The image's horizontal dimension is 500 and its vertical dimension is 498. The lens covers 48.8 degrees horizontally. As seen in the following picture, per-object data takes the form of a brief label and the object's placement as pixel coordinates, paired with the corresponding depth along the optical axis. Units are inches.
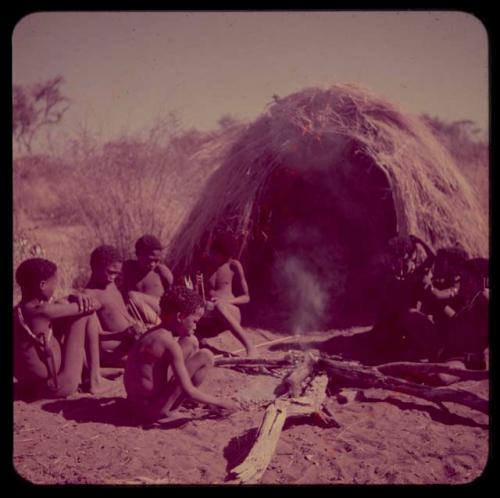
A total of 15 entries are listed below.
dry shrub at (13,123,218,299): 249.6
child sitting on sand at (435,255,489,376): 157.8
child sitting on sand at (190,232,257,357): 183.0
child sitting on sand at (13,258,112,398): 135.7
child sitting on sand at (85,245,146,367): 160.6
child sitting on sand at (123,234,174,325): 179.6
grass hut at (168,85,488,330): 206.5
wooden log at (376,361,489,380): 148.3
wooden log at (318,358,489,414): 132.8
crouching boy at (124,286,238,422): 123.3
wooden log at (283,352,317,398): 143.5
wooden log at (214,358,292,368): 166.6
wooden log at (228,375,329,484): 108.0
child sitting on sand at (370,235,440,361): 170.1
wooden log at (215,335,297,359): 191.0
